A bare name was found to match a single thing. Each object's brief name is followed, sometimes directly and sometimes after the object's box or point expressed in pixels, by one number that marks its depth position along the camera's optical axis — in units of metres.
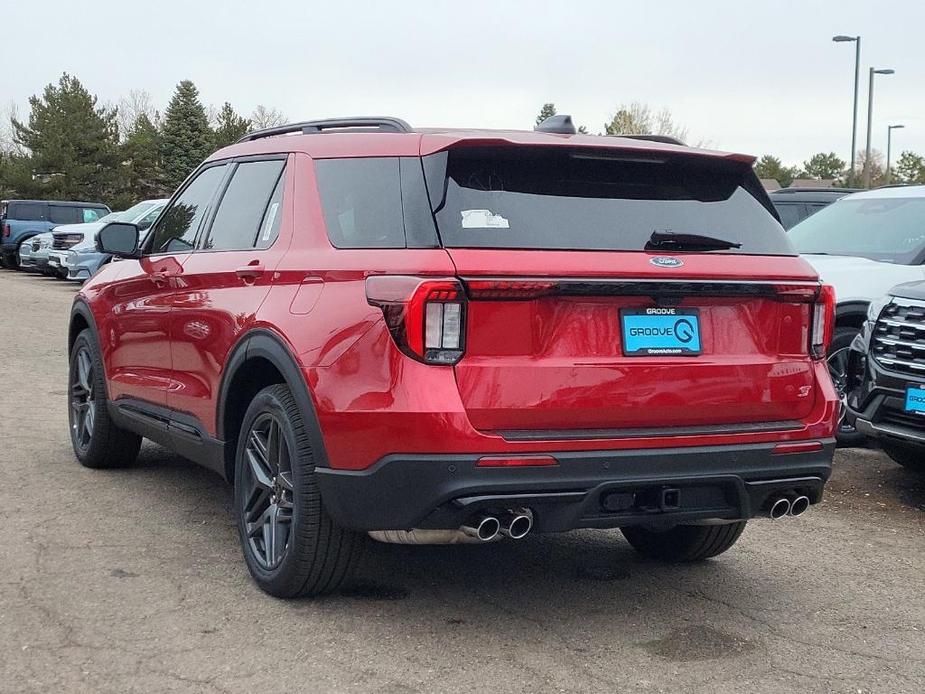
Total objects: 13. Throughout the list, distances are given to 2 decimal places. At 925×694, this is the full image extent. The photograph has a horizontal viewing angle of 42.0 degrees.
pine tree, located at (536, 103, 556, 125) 100.39
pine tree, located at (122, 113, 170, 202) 63.19
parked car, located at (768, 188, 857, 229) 14.25
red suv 3.85
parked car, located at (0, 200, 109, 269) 32.06
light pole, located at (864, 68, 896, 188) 38.94
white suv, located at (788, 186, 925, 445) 8.23
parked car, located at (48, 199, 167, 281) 23.12
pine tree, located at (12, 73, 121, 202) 60.09
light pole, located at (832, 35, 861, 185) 37.09
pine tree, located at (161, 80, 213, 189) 65.94
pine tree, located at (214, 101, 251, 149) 72.61
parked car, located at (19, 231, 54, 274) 28.22
